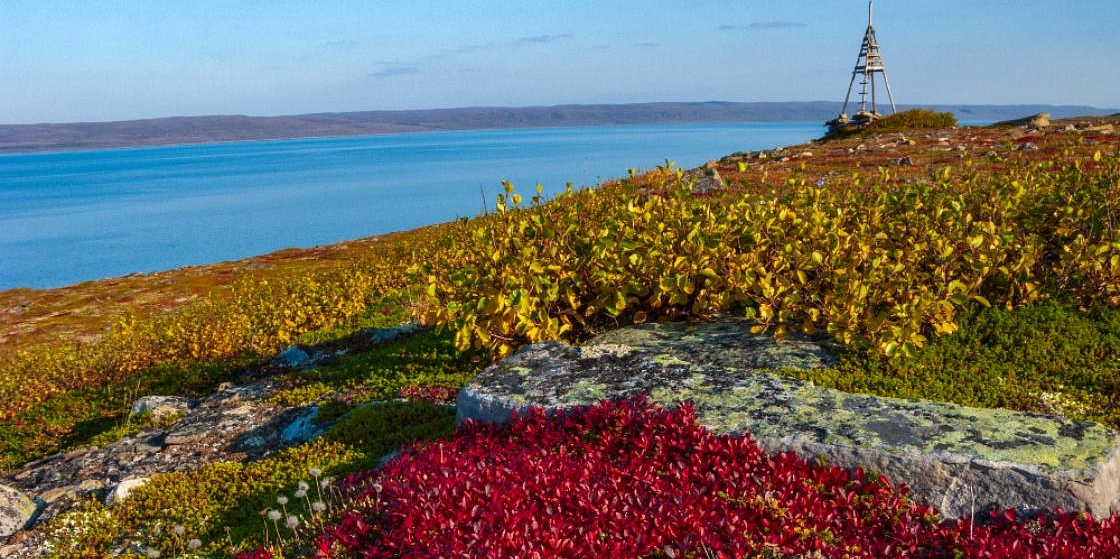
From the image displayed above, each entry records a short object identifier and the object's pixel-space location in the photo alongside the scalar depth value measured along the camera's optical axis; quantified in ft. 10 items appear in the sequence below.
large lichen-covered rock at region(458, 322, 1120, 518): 18.39
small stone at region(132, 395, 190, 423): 41.55
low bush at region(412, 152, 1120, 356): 28.71
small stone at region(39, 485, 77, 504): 30.32
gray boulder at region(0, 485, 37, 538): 27.46
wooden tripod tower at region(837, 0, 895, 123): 289.53
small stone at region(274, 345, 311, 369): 49.67
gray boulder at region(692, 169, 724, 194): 109.91
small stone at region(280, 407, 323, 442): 31.89
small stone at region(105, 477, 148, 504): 27.71
